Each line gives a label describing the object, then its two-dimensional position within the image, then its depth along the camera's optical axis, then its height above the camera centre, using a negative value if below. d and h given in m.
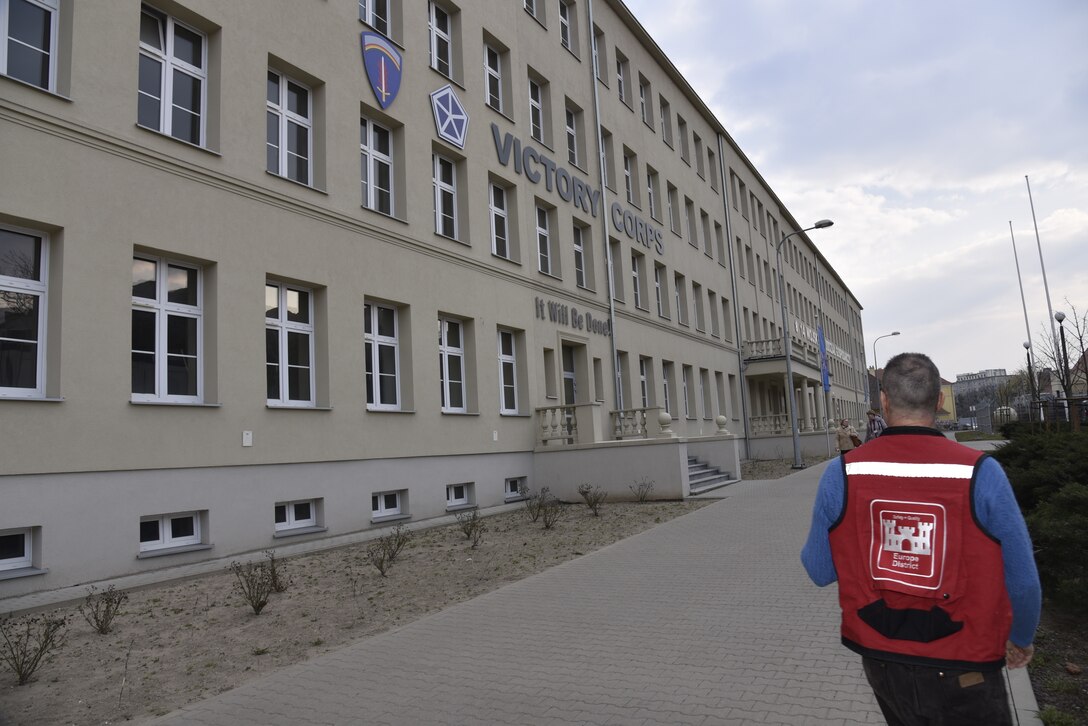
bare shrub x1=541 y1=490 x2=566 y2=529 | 13.41 -1.14
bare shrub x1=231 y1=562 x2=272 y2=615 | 7.70 -1.24
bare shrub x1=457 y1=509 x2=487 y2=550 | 11.98 -1.15
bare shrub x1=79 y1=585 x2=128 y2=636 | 7.04 -1.26
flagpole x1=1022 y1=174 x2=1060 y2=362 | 32.85 +4.05
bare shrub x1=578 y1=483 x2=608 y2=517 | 15.07 -0.97
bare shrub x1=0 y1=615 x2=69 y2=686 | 5.71 -1.34
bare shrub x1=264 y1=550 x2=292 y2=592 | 8.52 -1.30
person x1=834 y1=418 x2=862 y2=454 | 19.12 -0.09
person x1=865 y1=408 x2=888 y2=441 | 19.38 +0.25
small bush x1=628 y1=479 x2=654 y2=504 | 16.86 -0.94
